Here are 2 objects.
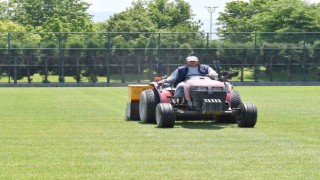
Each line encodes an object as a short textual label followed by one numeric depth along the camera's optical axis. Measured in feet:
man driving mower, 64.80
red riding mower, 60.44
